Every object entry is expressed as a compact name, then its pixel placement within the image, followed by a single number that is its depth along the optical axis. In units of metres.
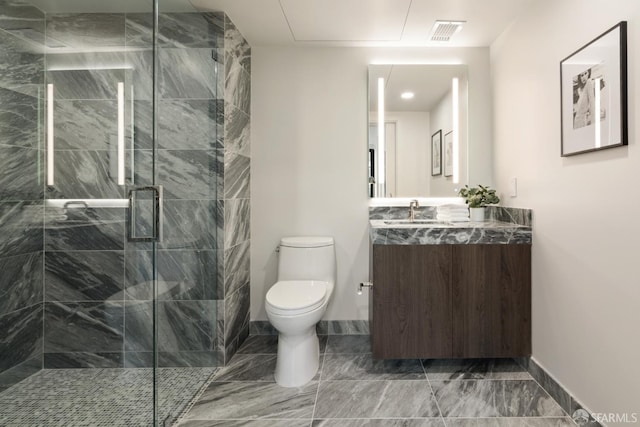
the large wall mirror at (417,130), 2.47
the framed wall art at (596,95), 1.23
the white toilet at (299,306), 1.76
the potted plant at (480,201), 2.23
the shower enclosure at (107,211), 1.58
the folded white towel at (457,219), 2.30
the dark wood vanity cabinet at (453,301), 1.85
